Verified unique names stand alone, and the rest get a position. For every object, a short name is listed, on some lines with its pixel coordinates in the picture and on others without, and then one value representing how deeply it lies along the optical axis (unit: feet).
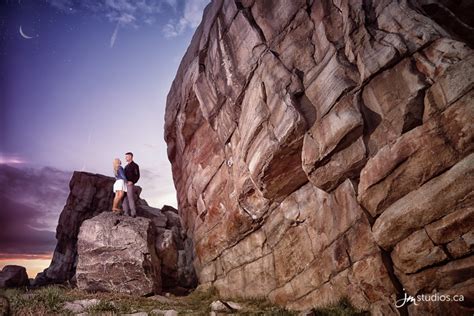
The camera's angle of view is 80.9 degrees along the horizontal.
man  65.41
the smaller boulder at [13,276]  98.69
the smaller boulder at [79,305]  36.84
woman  63.28
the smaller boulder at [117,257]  51.06
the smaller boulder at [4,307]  31.87
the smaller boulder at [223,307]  38.16
